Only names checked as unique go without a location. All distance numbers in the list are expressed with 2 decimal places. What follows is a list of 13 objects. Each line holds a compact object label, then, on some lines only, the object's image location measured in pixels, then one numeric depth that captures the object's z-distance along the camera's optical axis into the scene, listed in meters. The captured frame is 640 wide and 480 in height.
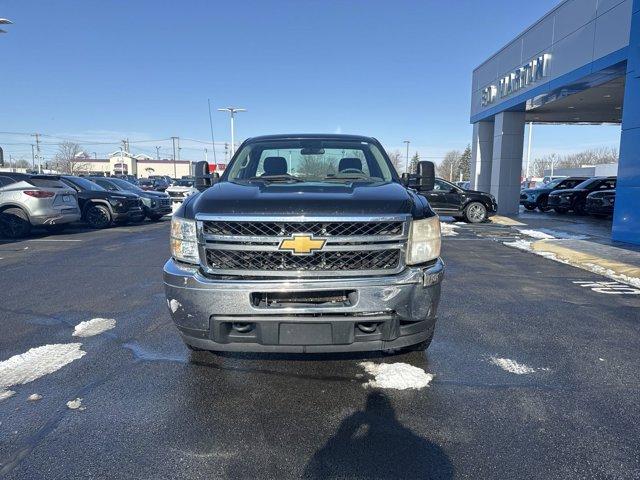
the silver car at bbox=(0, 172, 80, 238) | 10.88
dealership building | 10.57
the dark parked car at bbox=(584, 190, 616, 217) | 18.00
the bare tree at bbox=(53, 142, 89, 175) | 68.96
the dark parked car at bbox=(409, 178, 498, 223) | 16.59
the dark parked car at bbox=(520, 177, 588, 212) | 21.44
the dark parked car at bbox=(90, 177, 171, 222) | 16.08
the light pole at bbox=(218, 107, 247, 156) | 32.61
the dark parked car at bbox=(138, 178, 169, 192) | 38.36
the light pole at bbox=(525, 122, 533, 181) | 50.59
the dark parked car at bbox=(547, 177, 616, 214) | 19.56
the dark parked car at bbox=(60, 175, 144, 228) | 13.96
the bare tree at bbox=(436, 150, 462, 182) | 99.48
